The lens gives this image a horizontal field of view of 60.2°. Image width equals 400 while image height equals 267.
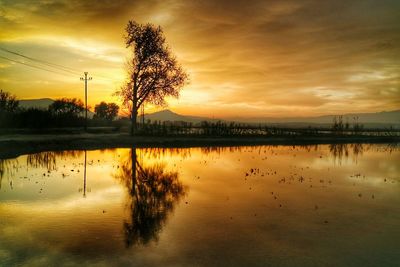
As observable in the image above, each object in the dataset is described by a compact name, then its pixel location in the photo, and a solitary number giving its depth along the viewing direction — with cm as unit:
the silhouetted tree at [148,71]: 5044
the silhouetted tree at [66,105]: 10375
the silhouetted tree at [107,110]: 13800
